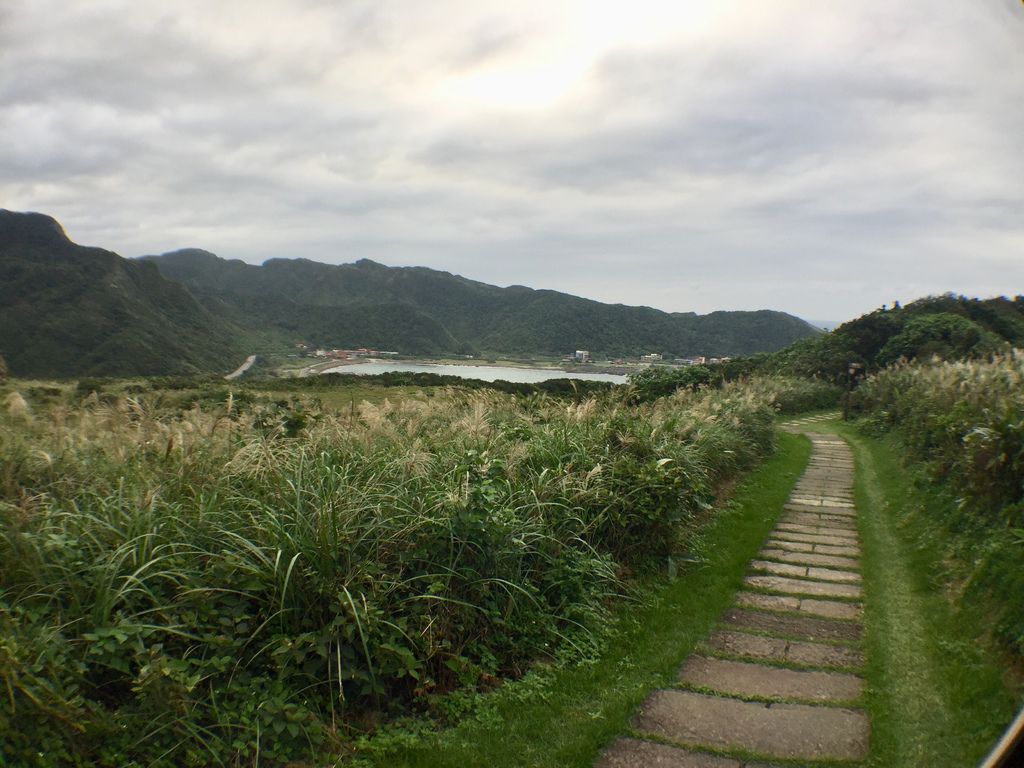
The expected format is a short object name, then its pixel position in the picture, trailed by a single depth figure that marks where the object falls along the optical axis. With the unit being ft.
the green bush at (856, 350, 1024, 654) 14.29
